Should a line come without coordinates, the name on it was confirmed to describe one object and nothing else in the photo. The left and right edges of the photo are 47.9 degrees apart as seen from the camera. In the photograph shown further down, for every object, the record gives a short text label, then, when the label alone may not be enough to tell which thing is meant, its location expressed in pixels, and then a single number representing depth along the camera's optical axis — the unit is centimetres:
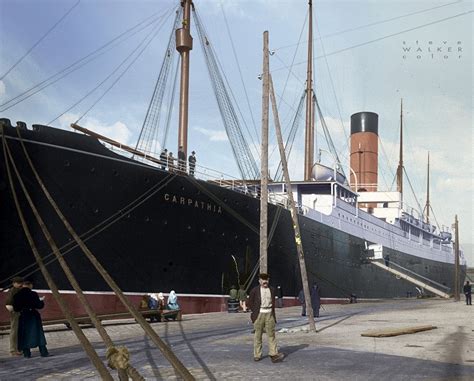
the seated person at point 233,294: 2201
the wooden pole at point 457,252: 4061
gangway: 3800
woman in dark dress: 928
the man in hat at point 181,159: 2115
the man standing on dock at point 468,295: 3225
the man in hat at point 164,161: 1971
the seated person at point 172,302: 1821
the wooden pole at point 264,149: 1488
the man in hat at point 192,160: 2195
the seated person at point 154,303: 1719
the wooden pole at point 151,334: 450
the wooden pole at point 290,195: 1429
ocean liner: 1599
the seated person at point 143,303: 1721
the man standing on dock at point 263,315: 877
